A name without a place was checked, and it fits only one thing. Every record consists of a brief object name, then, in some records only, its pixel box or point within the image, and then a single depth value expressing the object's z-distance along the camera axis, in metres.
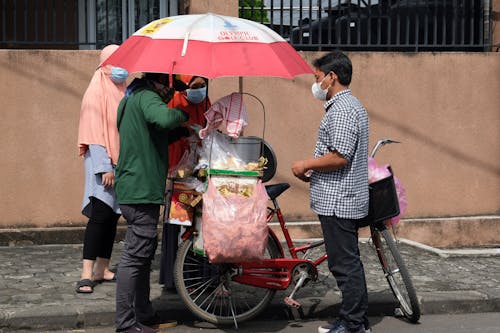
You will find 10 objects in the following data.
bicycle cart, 8.67
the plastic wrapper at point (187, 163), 8.62
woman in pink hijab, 9.64
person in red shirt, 8.91
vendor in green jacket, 8.15
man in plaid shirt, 8.01
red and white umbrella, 7.72
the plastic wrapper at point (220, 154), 8.33
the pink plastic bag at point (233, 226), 8.02
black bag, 8.61
